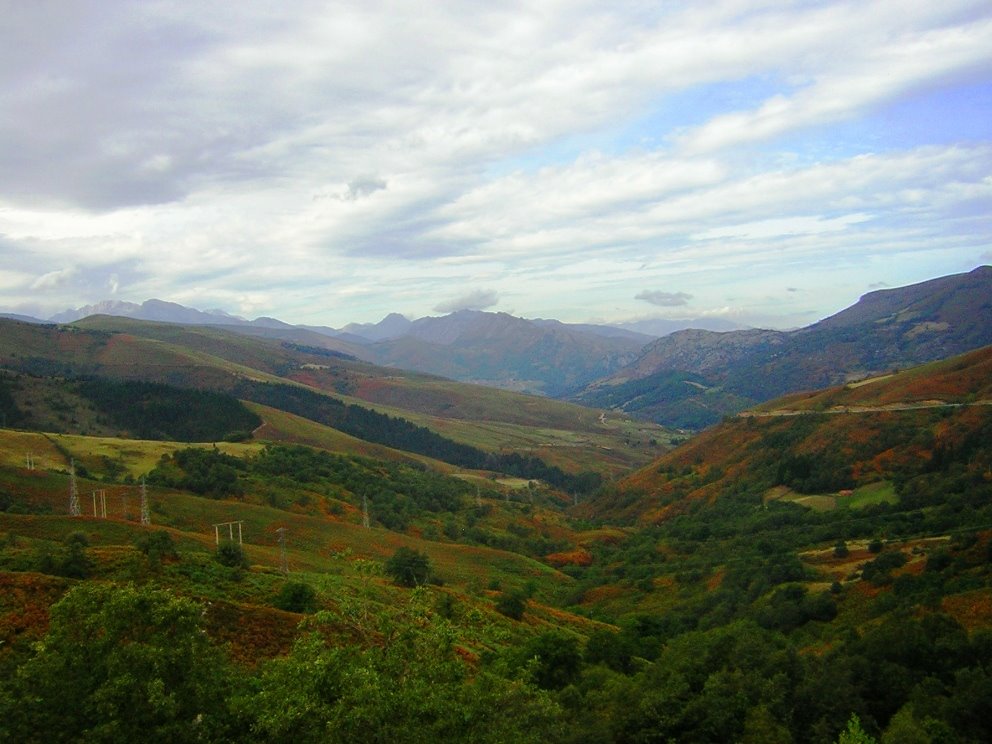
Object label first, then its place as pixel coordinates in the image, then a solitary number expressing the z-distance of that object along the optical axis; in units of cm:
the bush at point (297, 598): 4166
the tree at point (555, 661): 3884
